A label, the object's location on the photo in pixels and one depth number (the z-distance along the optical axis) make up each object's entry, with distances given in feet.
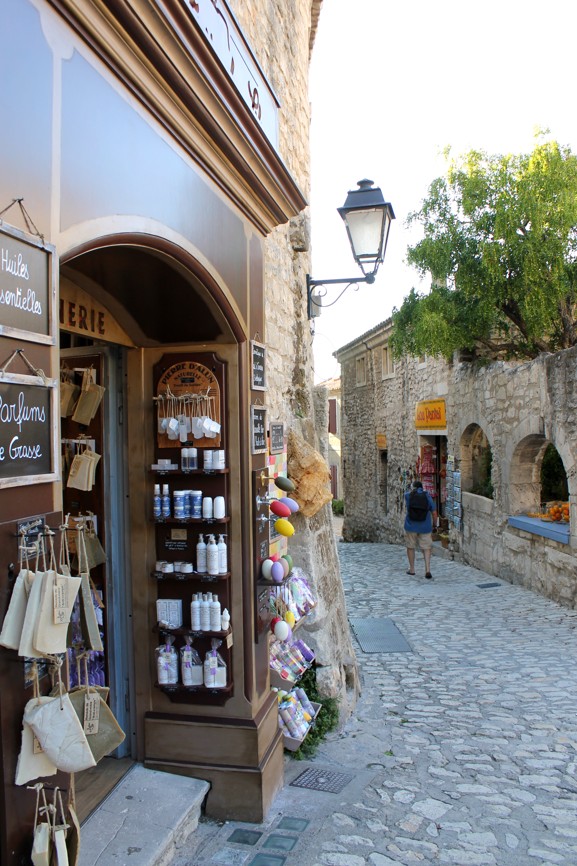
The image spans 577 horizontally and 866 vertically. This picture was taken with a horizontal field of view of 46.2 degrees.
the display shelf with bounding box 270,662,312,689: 13.28
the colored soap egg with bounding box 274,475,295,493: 13.55
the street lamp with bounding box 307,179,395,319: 17.71
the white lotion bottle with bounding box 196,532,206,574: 11.60
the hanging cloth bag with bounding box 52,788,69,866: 5.89
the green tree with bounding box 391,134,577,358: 31.09
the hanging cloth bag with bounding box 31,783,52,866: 5.77
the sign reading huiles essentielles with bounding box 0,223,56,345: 5.72
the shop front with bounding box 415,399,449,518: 49.49
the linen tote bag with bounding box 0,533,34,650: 5.68
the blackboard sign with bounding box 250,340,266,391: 12.47
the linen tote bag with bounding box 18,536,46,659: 5.70
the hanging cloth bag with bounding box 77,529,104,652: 7.27
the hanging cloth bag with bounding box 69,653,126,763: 6.78
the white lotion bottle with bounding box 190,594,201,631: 11.51
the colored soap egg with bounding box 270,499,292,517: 12.94
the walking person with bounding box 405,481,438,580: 35.60
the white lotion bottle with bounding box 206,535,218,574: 11.51
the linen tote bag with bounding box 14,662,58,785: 5.74
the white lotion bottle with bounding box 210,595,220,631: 11.49
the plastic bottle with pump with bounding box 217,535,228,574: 11.60
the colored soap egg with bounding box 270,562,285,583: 12.10
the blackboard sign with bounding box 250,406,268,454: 12.28
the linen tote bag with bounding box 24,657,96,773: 5.82
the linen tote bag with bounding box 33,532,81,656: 5.78
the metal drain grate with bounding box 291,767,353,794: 12.90
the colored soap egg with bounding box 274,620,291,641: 12.71
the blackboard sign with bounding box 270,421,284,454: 14.42
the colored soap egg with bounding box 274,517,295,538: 13.00
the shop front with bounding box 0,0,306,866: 8.95
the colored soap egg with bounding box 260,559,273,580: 12.24
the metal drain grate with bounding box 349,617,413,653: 22.93
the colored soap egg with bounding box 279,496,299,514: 13.51
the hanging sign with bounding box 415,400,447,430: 45.05
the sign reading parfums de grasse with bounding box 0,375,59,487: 5.76
